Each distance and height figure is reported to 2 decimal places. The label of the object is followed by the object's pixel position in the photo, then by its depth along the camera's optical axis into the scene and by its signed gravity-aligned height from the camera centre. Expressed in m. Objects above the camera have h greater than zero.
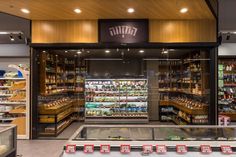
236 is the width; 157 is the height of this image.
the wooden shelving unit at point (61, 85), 4.68 -0.21
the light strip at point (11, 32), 5.69 +1.61
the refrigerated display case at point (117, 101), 5.10 -0.71
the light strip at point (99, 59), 4.66 +0.55
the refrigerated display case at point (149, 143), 1.57 -0.64
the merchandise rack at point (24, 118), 4.58 -1.13
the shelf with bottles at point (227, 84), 7.44 -0.25
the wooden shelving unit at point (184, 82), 4.59 -0.11
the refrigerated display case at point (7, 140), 2.50 -1.01
